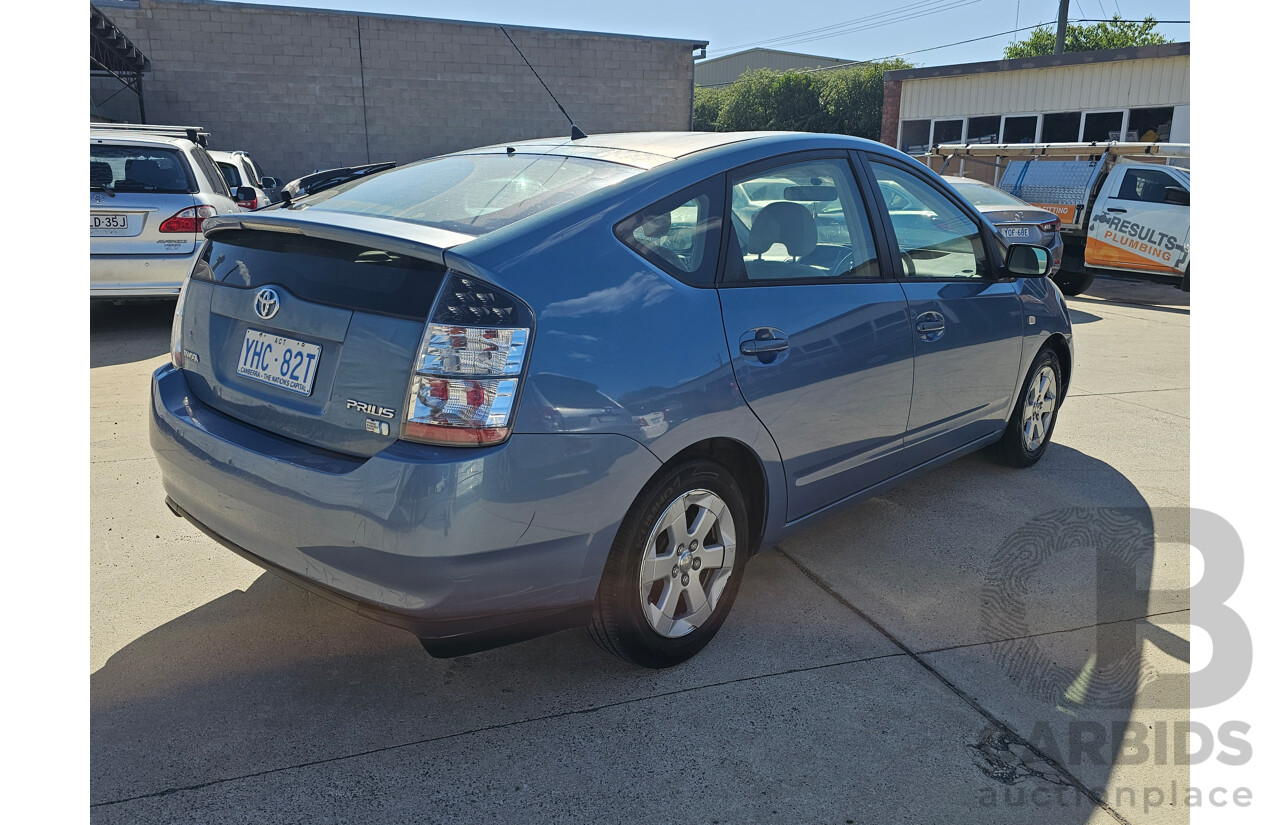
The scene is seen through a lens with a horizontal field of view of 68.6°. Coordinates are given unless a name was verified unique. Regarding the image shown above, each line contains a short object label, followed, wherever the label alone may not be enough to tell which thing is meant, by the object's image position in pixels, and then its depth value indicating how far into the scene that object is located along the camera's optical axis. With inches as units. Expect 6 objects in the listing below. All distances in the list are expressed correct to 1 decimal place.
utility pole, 1126.4
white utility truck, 502.3
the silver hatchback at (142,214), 307.9
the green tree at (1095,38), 2204.7
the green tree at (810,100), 2368.4
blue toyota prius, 91.8
